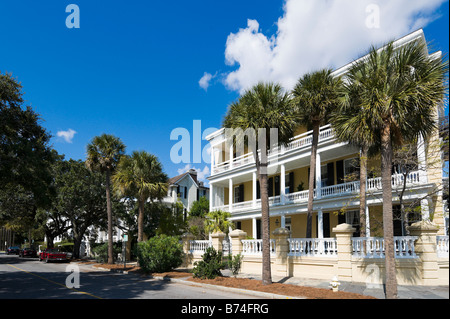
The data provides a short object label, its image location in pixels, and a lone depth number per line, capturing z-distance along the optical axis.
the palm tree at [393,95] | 10.94
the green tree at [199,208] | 40.34
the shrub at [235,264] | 17.61
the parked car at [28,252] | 45.88
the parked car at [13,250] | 60.22
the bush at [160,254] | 20.55
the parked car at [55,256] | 33.38
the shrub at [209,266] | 16.89
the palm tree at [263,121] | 14.91
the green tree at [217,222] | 27.52
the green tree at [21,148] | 17.62
